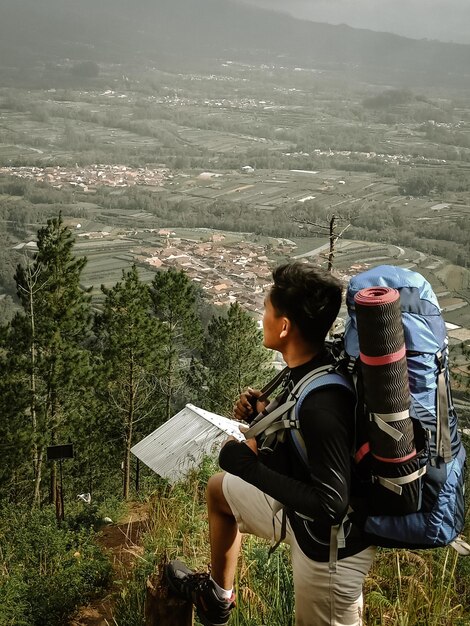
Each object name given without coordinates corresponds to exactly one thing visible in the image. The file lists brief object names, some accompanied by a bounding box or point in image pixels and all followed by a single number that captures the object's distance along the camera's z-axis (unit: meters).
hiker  1.40
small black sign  5.86
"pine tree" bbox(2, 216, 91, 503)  10.23
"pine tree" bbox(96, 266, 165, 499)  11.89
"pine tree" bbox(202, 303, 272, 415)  14.80
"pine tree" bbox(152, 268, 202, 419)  14.04
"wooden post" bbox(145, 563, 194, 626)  1.81
